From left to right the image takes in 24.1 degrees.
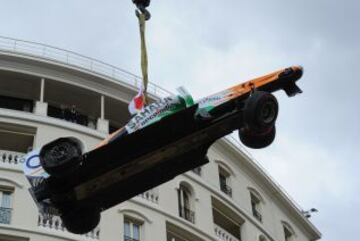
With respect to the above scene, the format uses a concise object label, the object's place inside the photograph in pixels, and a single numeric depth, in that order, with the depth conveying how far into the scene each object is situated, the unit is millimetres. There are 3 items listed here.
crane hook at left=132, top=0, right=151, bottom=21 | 16156
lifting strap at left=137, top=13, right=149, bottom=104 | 15256
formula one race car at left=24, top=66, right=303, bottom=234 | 12914
